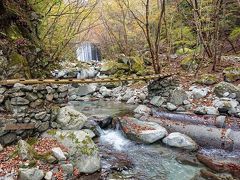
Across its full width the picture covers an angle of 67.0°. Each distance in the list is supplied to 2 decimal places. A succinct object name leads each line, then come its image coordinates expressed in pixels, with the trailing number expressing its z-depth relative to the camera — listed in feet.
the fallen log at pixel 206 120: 19.61
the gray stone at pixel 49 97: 15.85
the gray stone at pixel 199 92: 26.21
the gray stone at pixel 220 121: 19.61
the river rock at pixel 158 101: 27.24
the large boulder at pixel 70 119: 16.29
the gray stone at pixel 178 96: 26.11
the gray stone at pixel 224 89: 24.21
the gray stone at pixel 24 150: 12.90
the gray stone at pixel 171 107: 25.14
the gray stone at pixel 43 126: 15.35
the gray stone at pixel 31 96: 14.71
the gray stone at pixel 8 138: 13.75
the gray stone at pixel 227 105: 21.98
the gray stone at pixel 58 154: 13.42
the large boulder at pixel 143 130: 18.57
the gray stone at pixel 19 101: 14.17
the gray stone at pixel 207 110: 22.28
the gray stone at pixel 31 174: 11.73
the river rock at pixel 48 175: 12.13
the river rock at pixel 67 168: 12.90
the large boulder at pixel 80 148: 13.80
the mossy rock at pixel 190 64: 35.12
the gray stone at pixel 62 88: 16.61
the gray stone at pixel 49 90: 15.81
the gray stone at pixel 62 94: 16.65
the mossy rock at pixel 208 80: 28.08
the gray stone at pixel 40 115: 15.18
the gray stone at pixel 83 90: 35.91
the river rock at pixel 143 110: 24.69
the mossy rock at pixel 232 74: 27.38
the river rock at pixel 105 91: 34.88
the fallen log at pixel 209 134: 17.39
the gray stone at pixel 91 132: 18.47
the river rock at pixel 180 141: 17.44
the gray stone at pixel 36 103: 14.97
